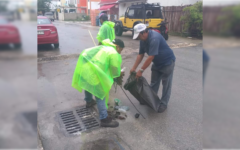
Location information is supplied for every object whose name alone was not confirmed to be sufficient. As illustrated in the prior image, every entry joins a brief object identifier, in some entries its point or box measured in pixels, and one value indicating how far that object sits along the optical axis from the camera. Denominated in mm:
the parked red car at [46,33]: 8985
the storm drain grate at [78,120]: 3296
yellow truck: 12523
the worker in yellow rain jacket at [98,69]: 2947
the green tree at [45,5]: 40469
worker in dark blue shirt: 3383
